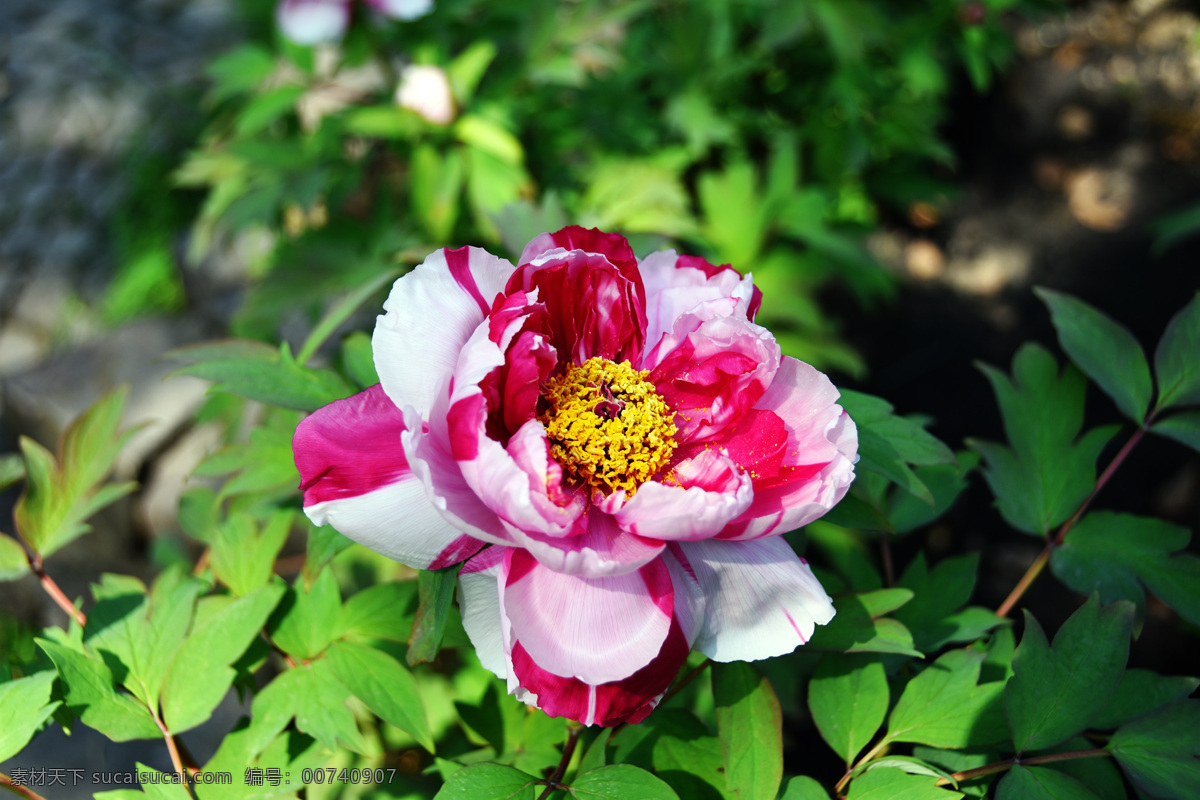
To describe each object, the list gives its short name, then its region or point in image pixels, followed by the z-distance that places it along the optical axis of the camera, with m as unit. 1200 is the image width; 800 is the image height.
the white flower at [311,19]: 1.54
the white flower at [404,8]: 1.46
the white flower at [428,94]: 1.52
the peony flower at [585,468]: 0.60
